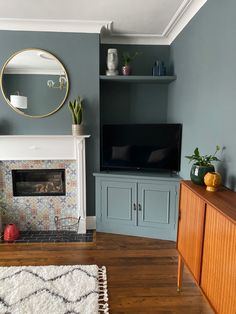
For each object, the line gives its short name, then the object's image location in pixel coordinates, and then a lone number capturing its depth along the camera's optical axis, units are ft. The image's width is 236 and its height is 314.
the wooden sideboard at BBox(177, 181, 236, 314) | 4.20
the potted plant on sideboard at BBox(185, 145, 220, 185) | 6.16
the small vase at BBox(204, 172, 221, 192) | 5.69
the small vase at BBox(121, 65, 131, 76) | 10.30
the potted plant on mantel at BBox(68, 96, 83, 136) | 9.72
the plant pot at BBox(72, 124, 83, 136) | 9.82
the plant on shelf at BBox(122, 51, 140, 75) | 10.31
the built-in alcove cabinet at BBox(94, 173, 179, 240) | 9.68
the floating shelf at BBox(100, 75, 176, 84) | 10.08
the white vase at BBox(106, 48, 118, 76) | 10.11
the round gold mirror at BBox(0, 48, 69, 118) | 9.77
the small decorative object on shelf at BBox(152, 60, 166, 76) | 10.43
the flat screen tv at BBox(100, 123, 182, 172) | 9.77
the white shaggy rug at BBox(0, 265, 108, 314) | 6.06
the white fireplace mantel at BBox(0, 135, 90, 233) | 9.94
